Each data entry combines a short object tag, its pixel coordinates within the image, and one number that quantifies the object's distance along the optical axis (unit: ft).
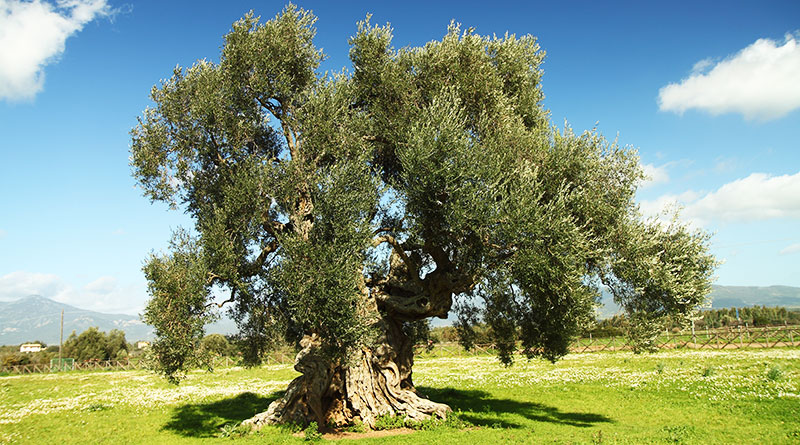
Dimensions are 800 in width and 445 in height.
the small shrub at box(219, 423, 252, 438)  62.54
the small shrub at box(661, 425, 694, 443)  48.33
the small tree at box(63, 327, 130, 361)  253.85
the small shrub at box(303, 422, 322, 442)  58.34
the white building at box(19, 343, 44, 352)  378.12
